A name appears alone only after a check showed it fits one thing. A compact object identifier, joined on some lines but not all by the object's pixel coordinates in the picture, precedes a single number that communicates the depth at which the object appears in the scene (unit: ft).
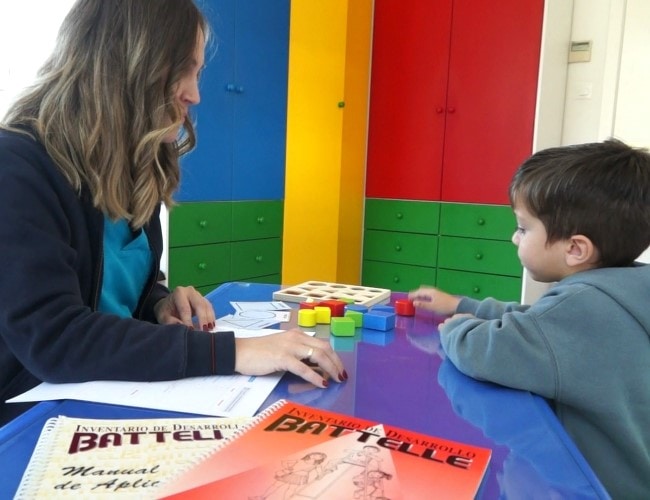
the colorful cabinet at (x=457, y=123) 10.22
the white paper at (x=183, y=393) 2.29
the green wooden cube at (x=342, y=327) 3.41
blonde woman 2.53
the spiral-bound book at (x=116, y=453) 1.66
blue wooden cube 3.58
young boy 2.67
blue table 1.84
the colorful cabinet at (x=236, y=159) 8.79
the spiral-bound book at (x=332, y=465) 1.66
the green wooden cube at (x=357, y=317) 3.63
